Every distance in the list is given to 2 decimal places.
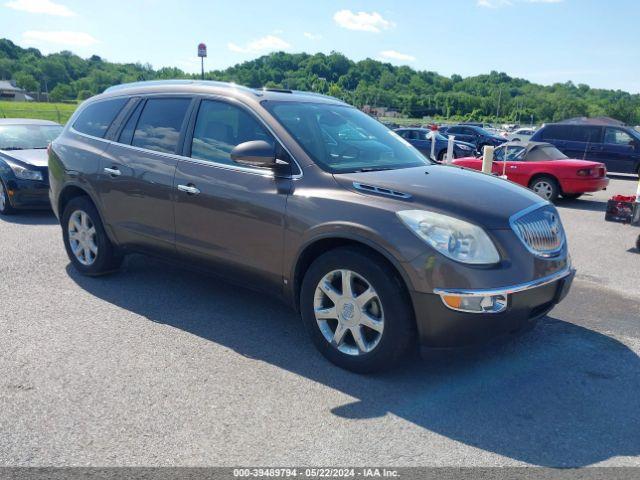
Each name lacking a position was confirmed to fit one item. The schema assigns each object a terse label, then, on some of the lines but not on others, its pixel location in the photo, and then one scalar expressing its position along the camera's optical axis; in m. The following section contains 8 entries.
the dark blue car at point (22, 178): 8.45
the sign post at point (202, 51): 13.68
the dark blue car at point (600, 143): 17.38
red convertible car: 11.70
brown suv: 3.29
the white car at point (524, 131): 48.19
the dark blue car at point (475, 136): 26.46
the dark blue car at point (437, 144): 20.31
